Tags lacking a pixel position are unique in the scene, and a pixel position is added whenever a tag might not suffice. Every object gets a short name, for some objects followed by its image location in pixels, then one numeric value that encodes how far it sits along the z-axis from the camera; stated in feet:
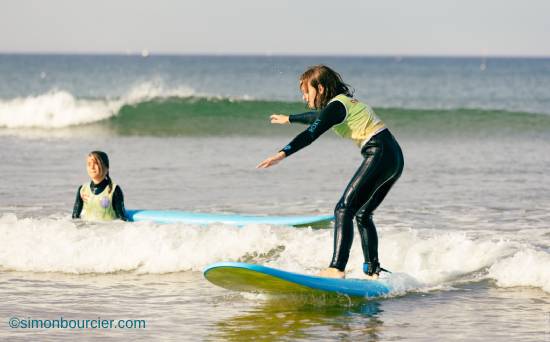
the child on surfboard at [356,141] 49.62
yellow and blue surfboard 48.96
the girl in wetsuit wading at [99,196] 68.44
